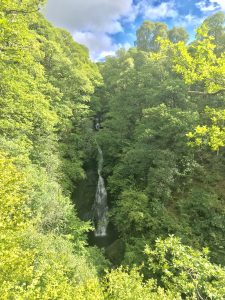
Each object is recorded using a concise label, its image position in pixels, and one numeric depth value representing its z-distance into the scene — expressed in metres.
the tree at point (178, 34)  39.44
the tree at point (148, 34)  48.12
